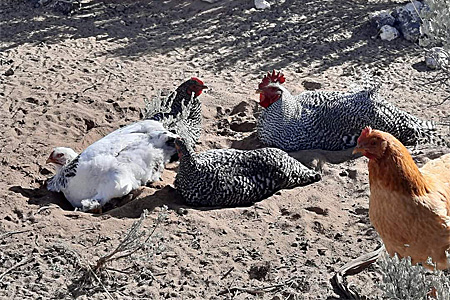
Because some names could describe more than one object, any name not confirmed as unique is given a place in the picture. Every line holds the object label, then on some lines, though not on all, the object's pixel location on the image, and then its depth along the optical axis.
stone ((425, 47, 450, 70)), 8.38
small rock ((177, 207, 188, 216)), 5.49
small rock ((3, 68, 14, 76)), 8.09
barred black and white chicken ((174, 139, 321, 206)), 5.65
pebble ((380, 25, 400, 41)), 9.34
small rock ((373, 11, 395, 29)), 9.48
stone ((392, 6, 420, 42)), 9.20
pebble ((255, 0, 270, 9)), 10.51
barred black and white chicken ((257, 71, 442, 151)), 6.65
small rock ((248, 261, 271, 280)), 4.76
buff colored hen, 3.99
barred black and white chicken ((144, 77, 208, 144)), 6.67
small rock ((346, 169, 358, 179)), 6.12
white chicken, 5.65
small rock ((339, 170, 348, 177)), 6.17
